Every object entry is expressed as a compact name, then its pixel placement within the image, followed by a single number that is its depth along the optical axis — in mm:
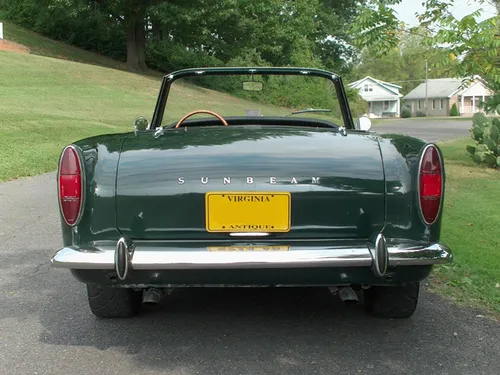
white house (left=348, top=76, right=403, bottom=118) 79188
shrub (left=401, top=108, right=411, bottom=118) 70938
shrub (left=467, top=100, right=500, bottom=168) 10586
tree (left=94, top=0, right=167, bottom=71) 31438
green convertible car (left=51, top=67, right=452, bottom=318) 2746
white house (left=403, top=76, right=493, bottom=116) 72625
